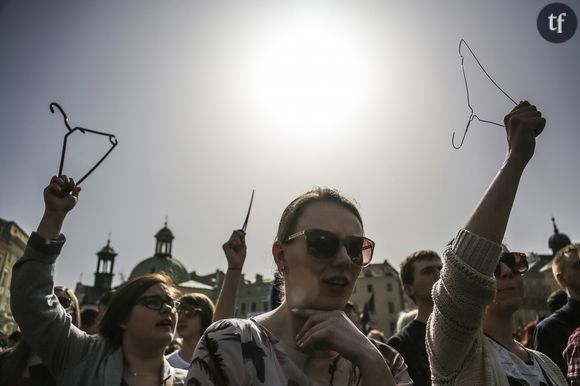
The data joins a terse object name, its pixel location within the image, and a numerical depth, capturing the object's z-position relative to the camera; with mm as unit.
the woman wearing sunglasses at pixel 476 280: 1538
